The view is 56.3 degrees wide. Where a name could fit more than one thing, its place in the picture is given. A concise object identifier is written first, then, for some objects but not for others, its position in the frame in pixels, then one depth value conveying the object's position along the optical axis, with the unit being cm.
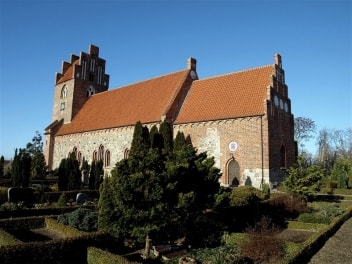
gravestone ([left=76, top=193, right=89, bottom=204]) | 1936
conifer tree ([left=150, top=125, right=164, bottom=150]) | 2353
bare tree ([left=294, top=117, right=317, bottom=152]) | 4644
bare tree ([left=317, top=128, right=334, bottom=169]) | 6071
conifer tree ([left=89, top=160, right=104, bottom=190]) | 2434
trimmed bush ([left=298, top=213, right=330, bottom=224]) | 1516
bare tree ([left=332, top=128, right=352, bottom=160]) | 6119
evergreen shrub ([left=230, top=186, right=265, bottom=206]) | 1714
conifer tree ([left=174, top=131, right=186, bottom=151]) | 2321
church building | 2286
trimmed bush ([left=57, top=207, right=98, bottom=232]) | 1258
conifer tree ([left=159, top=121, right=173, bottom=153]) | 2462
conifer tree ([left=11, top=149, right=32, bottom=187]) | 2230
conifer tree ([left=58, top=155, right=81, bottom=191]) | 2370
